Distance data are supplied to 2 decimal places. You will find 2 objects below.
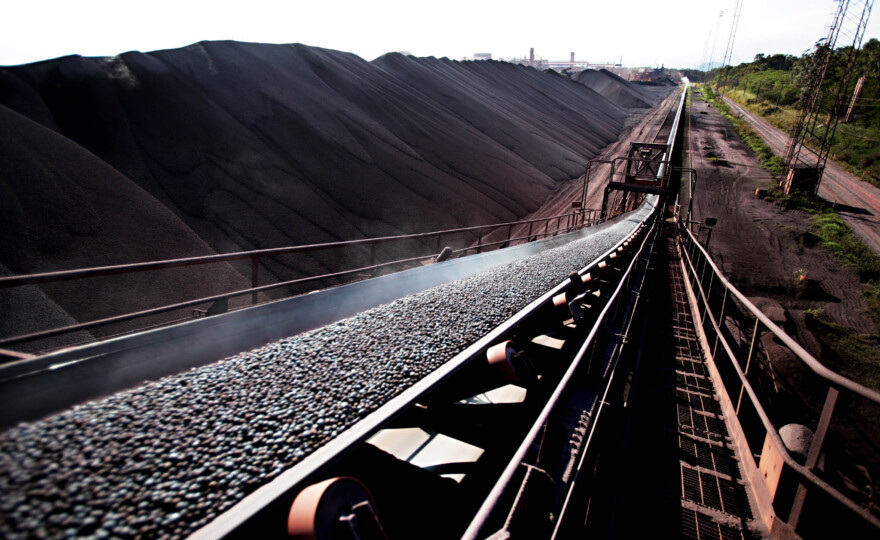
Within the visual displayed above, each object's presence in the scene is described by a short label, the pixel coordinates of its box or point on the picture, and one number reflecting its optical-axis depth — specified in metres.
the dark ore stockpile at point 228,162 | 11.11
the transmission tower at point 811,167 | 28.61
